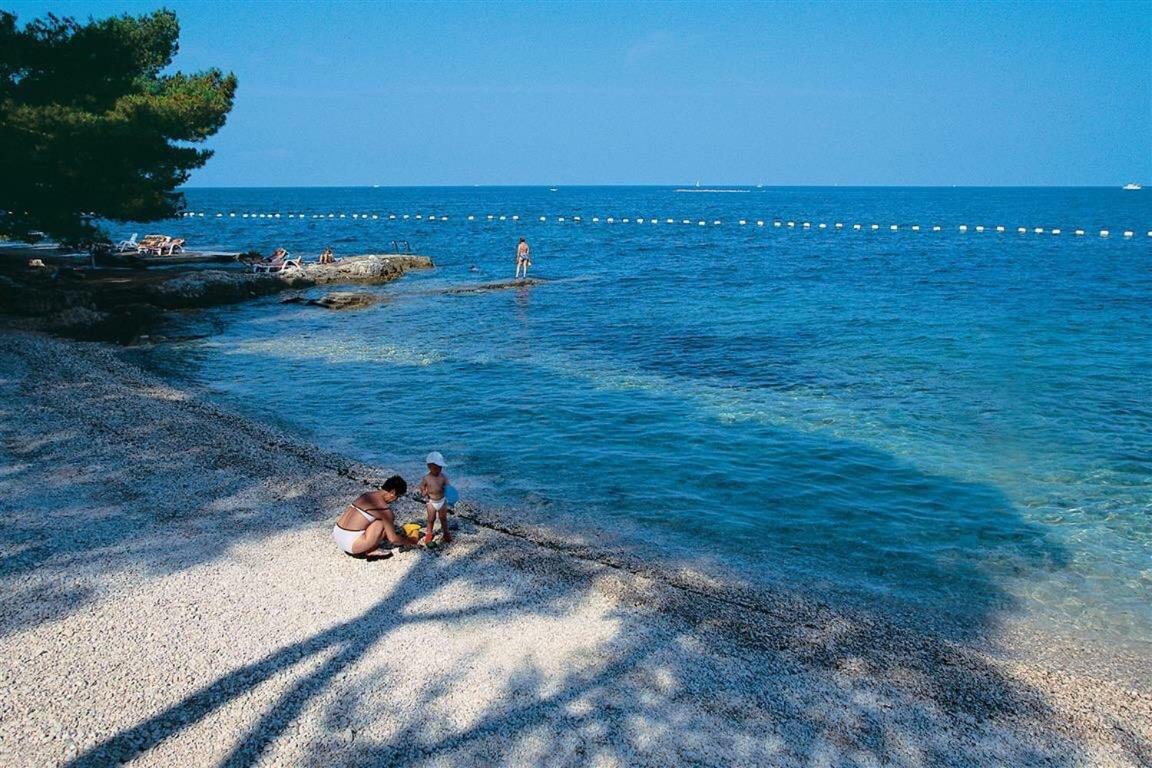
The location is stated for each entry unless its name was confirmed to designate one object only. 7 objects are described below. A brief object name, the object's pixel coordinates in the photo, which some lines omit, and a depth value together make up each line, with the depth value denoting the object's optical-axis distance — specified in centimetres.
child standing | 1090
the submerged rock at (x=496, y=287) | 4115
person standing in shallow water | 4561
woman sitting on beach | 1065
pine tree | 2681
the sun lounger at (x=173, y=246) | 4881
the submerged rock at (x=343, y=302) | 3597
